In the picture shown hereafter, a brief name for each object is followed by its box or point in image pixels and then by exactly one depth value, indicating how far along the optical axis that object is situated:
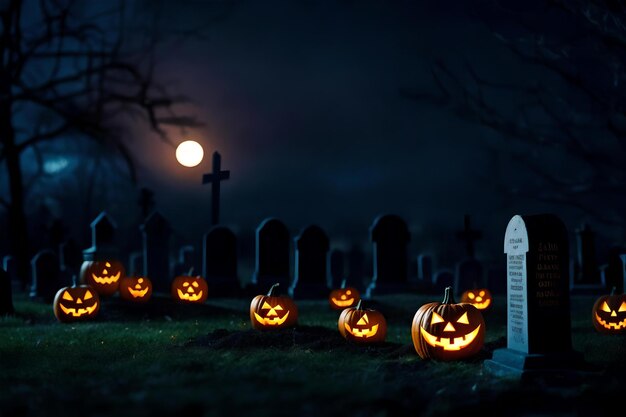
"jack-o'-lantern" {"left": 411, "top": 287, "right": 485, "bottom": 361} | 7.84
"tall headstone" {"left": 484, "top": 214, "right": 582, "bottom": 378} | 7.32
